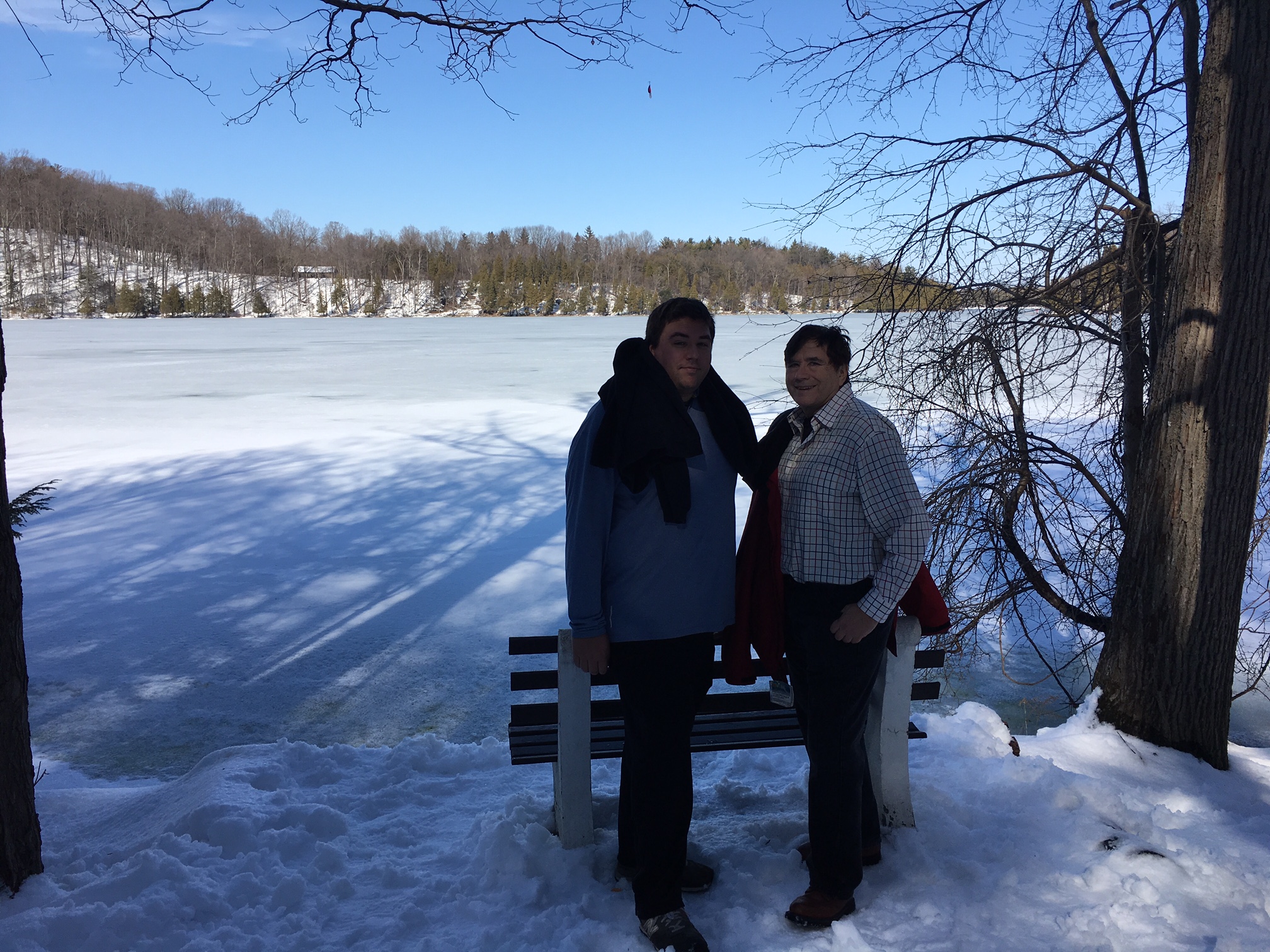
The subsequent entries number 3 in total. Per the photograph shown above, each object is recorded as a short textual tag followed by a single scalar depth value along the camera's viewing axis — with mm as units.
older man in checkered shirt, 2291
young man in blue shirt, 2213
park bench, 2762
